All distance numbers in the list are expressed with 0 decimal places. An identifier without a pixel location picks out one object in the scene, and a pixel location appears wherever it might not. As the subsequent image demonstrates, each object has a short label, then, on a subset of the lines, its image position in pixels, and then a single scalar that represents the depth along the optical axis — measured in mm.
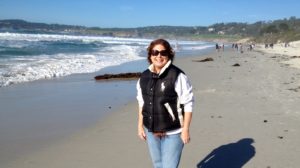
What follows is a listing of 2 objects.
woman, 3295
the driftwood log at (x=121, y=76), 14987
